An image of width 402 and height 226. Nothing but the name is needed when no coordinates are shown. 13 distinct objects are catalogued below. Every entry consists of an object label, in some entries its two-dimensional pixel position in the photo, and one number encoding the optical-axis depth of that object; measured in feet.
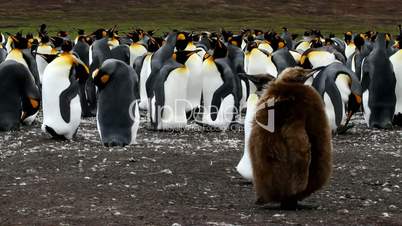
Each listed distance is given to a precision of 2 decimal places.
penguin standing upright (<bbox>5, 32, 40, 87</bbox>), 37.55
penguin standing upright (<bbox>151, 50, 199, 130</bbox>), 34.24
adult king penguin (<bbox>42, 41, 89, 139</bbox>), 30.07
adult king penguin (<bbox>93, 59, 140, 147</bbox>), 28.68
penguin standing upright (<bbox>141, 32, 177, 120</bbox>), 35.56
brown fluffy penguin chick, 17.31
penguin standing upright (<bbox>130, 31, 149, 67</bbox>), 53.01
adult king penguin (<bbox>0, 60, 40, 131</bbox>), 32.37
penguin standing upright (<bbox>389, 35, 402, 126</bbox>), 37.27
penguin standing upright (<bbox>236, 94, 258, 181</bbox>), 21.47
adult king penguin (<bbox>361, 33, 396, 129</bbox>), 36.45
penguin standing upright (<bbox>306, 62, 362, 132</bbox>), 32.94
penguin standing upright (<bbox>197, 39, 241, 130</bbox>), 34.83
